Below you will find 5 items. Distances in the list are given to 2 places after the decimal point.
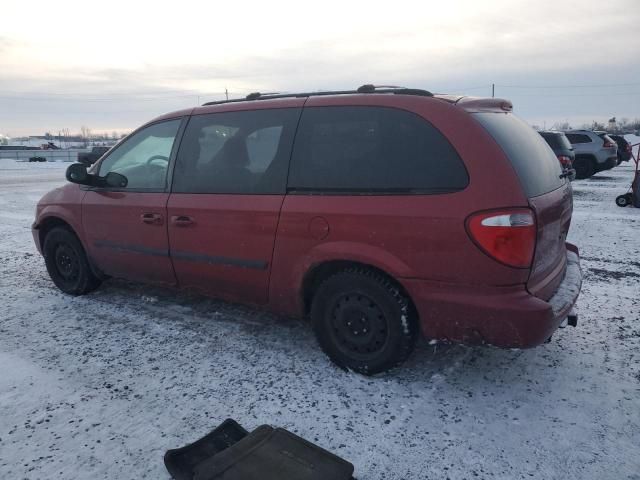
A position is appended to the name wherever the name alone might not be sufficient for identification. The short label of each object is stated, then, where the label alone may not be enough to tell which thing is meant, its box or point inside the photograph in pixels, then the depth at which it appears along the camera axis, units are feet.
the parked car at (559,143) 42.45
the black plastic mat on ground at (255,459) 7.08
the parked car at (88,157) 52.70
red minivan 8.48
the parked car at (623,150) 65.53
